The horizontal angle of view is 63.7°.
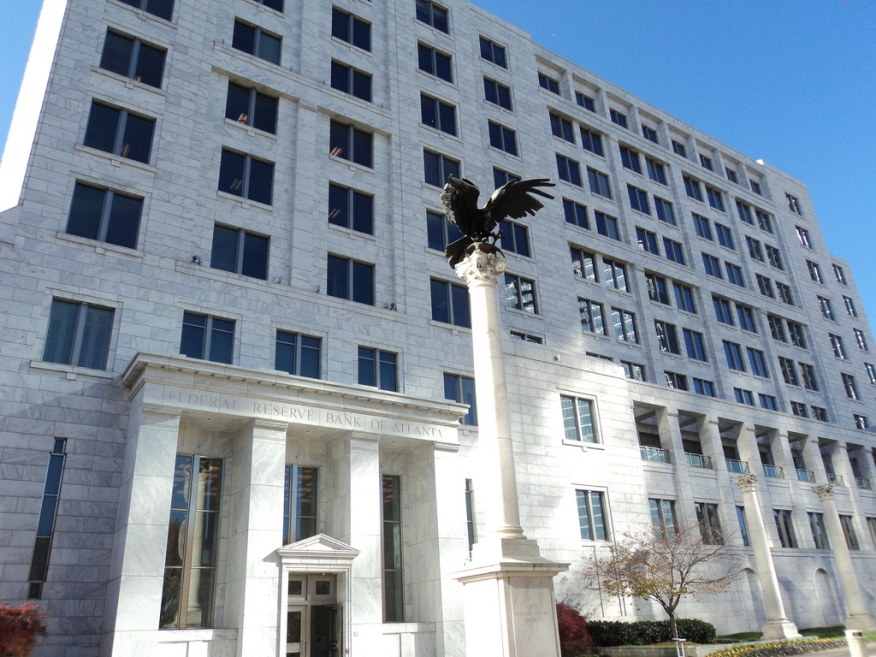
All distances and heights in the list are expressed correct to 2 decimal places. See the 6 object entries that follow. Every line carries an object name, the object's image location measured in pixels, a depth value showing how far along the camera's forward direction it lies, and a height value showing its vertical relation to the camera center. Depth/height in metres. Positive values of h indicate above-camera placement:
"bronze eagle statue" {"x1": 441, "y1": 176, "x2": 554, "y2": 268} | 19.53 +10.95
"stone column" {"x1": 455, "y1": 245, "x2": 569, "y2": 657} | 15.28 +1.28
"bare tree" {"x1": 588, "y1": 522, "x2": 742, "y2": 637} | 30.70 +2.43
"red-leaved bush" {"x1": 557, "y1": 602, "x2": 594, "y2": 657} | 27.20 -0.24
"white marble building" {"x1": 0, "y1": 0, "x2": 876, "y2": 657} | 22.36 +11.77
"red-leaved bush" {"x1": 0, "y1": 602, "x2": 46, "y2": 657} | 16.97 +0.65
